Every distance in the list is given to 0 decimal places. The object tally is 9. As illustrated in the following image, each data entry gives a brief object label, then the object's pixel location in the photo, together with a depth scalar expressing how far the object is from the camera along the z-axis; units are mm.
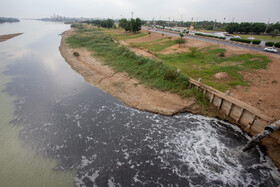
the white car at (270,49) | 31886
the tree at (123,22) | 82631
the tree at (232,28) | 80125
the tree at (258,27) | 73188
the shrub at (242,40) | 42312
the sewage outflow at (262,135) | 11102
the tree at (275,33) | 60119
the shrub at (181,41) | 40781
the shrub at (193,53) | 31853
